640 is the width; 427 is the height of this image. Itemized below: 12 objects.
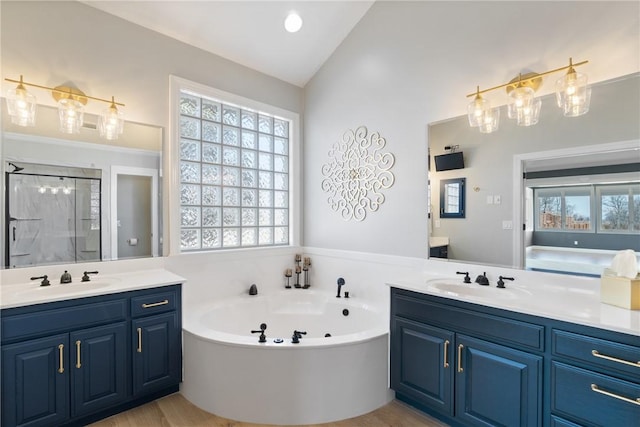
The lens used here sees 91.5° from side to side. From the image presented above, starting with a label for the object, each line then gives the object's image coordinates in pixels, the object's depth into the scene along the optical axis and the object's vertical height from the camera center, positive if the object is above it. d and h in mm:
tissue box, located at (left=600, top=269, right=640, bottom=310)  1541 -398
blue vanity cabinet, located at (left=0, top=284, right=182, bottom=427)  1722 -907
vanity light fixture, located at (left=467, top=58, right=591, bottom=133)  1823 +716
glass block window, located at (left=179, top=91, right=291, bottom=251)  2900 +365
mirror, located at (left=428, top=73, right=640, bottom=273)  1770 +341
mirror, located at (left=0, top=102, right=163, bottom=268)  2094 +128
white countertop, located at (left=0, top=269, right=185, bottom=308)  1781 -502
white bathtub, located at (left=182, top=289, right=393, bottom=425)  2057 -1122
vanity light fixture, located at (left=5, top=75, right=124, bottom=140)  2037 +717
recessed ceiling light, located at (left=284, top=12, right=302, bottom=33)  2834 +1746
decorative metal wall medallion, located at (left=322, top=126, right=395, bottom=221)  2893 +377
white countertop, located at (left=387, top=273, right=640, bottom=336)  1434 -500
